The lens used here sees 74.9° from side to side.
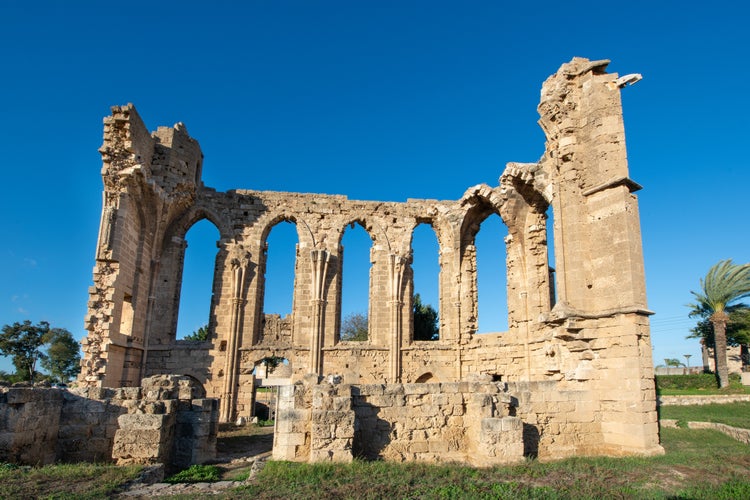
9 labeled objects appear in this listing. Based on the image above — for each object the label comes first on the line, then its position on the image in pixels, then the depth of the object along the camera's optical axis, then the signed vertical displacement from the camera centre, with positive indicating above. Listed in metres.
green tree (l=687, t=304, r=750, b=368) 26.87 +2.16
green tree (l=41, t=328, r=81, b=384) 37.72 -0.63
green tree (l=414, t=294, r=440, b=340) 26.99 +2.00
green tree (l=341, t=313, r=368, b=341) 39.72 +2.34
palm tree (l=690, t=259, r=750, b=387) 24.20 +3.72
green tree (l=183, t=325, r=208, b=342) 33.81 +1.27
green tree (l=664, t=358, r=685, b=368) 61.77 +0.30
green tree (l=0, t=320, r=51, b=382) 32.35 +0.22
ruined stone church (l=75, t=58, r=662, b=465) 8.18 +1.42
